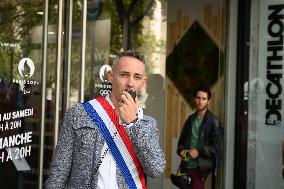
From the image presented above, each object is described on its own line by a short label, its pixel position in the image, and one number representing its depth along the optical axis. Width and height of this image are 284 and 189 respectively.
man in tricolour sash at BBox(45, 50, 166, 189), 3.67
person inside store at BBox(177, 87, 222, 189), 10.06
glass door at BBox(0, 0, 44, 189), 7.53
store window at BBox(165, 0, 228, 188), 11.61
